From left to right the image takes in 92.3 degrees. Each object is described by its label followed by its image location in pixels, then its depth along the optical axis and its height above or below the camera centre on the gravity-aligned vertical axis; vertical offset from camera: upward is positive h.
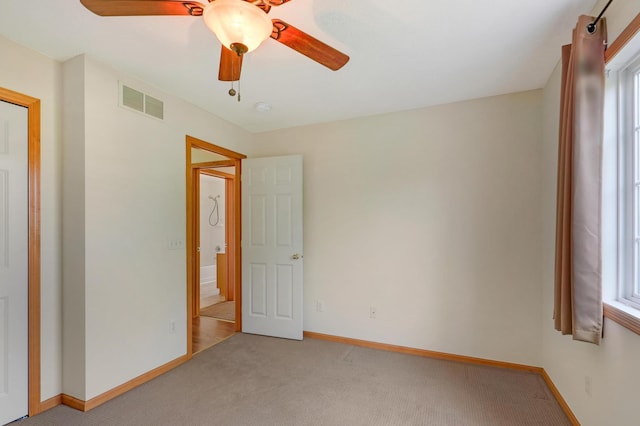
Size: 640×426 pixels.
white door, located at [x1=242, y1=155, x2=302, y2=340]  3.48 -0.40
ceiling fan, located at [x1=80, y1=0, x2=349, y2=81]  1.15 +0.77
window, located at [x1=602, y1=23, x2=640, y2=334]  1.55 +0.12
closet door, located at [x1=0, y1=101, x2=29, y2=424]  1.96 -0.33
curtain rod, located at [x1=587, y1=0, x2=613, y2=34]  1.53 +0.92
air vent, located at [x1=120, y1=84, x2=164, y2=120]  2.38 +0.89
